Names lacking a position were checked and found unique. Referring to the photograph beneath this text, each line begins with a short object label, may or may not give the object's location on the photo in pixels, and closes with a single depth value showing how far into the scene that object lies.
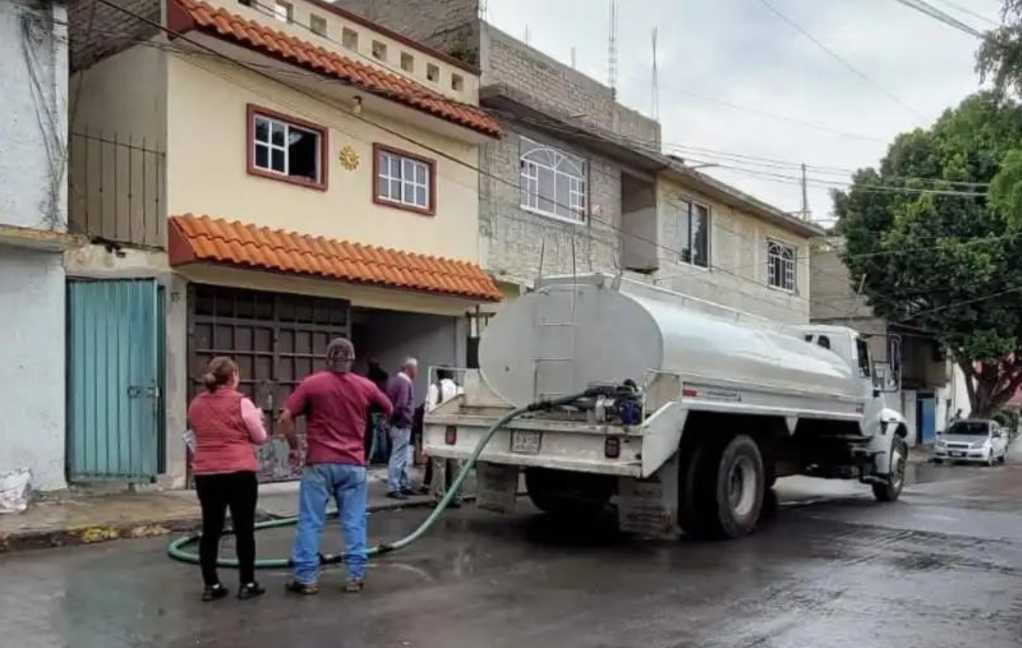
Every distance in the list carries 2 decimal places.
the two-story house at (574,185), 17.31
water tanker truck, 9.01
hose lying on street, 7.77
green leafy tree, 29.72
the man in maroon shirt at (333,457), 7.00
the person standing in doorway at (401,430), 12.17
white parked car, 29.95
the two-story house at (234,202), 11.62
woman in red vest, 6.80
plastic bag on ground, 9.98
